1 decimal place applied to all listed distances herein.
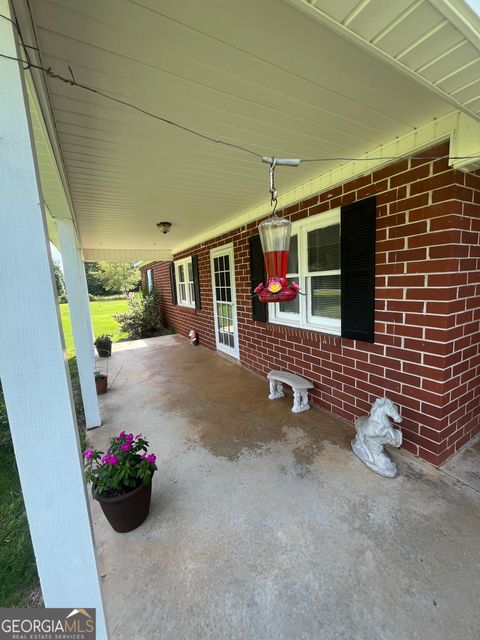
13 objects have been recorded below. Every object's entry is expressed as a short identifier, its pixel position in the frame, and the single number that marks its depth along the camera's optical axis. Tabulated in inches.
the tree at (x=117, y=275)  673.0
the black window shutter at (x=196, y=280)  247.3
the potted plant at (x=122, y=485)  65.6
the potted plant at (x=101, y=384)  154.1
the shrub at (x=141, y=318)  342.0
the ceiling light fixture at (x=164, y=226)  169.2
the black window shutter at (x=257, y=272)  152.3
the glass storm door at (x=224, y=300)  194.5
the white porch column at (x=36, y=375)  30.1
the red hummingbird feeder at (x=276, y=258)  62.9
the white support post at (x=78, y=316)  112.0
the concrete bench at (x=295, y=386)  125.5
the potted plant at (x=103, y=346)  239.3
